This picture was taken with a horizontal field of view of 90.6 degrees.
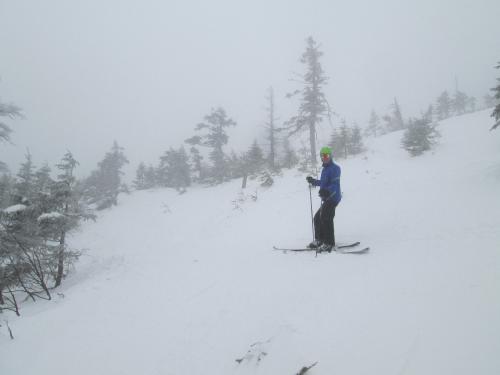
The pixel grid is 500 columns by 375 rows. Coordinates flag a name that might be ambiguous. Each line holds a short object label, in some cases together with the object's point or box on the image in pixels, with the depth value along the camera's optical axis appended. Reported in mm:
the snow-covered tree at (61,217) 10992
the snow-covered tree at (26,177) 11380
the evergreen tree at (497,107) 8367
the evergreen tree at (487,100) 44609
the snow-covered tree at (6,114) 14798
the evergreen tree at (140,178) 42612
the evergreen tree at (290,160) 23792
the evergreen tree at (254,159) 25922
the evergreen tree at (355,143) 22719
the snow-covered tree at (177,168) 35438
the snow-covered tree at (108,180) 33375
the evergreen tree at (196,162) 36312
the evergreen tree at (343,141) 22422
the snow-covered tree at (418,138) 17141
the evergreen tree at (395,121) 39562
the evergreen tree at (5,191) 11898
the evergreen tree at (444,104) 48312
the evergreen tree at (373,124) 52250
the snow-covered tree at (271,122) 28475
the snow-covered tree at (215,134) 35719
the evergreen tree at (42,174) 20609
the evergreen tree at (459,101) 49438
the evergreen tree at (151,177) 40812
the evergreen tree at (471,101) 53000
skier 5637
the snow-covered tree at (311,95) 24906
